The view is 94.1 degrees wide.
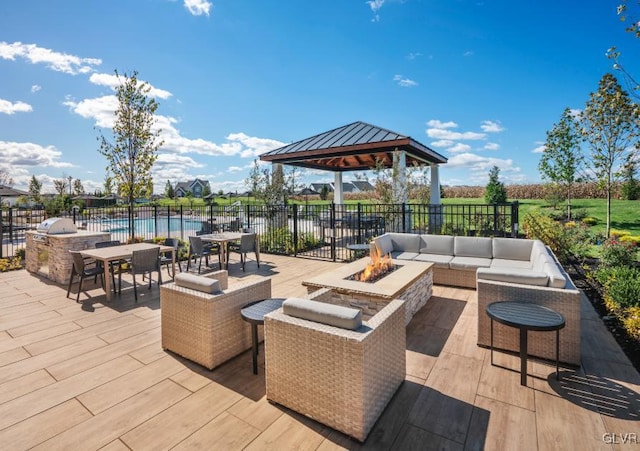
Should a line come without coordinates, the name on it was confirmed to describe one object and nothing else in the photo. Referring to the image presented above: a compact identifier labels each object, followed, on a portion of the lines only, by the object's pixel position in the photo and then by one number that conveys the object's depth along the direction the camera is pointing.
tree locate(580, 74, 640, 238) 8.77
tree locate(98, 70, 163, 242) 7.72
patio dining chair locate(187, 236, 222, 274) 6.38
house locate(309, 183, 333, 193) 62.12
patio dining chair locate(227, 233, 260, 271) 6.79
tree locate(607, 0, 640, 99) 4.09
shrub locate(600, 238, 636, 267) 5.60
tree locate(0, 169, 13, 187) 26.20
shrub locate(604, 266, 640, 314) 3.77
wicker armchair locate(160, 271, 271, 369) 2.75
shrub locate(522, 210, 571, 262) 7.30
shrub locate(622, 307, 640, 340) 3.28
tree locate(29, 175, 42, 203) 33.88
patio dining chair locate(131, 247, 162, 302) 4.75
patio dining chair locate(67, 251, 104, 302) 4.64
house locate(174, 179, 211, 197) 68.94
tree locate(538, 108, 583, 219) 14.30
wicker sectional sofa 2.81
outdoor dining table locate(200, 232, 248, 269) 6.66
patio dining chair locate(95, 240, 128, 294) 5.15
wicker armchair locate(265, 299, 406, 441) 1.87
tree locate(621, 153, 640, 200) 8.38
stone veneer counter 5.81
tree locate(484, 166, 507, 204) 21.08
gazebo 9.36
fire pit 3.40
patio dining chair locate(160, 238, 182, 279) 5.85
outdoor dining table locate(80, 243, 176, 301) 4.70
